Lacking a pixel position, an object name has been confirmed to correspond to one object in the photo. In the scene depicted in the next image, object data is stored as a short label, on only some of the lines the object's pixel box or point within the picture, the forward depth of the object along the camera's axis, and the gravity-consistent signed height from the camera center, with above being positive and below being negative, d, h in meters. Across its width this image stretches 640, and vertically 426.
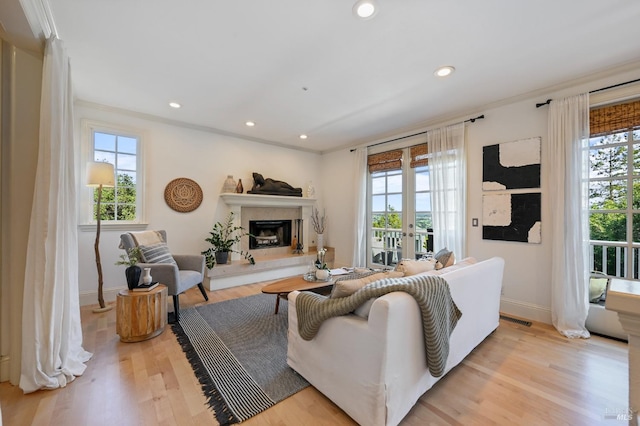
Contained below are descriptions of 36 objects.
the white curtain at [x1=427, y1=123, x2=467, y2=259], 3.37 +0.38
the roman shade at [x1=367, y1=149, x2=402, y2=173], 4.23 +0.90
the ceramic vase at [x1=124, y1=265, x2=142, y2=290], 2.40 -0.58
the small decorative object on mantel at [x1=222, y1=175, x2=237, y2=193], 4.32 +0.46
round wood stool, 2.30 -0.90
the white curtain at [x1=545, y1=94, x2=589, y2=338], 2.53 +0.00
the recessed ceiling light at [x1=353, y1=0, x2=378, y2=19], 1.69 +1.36
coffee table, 2.68 -0.77
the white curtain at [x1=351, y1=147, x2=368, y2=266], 4.68 -0.02
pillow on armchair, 2.89 -0.46
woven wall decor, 3.86 +0.28
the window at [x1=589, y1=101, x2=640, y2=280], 2.40 +0.24
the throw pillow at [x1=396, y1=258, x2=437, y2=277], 1.93 -0.40
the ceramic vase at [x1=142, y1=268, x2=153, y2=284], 2.48 -0.61
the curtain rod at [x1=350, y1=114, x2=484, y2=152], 3.28 +1.21
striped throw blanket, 1.48 -0.56
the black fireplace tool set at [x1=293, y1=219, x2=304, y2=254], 5.12 -0.49
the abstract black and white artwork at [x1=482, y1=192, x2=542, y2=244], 2.88 -0.02
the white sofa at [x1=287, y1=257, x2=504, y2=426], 1.35 -0.84
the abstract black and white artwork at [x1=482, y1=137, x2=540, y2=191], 2.88 +0.58
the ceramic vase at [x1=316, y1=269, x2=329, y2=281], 2.96 -0.68
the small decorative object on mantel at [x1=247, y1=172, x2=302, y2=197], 4.56 +0.48
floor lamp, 2.90 +0.37
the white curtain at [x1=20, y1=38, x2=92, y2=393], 1.74 -0.31
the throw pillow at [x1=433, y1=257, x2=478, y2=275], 1.92 -0.42
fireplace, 4.79 -0.38
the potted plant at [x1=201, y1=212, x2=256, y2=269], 4.05 -0.45
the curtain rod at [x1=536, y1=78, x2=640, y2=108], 2.34 +1.20
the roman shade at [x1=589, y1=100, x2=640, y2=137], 2.36 +0.91
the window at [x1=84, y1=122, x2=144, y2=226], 3.39 +0.60
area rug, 1.65 -1.15
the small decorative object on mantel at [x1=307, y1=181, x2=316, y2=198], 5.30 +0.48
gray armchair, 2.75 -0.68
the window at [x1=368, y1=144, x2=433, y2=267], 3.94 +0.13
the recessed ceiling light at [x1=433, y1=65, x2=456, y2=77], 2.45 +1.36
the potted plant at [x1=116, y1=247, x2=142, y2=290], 2.40 -0.56
